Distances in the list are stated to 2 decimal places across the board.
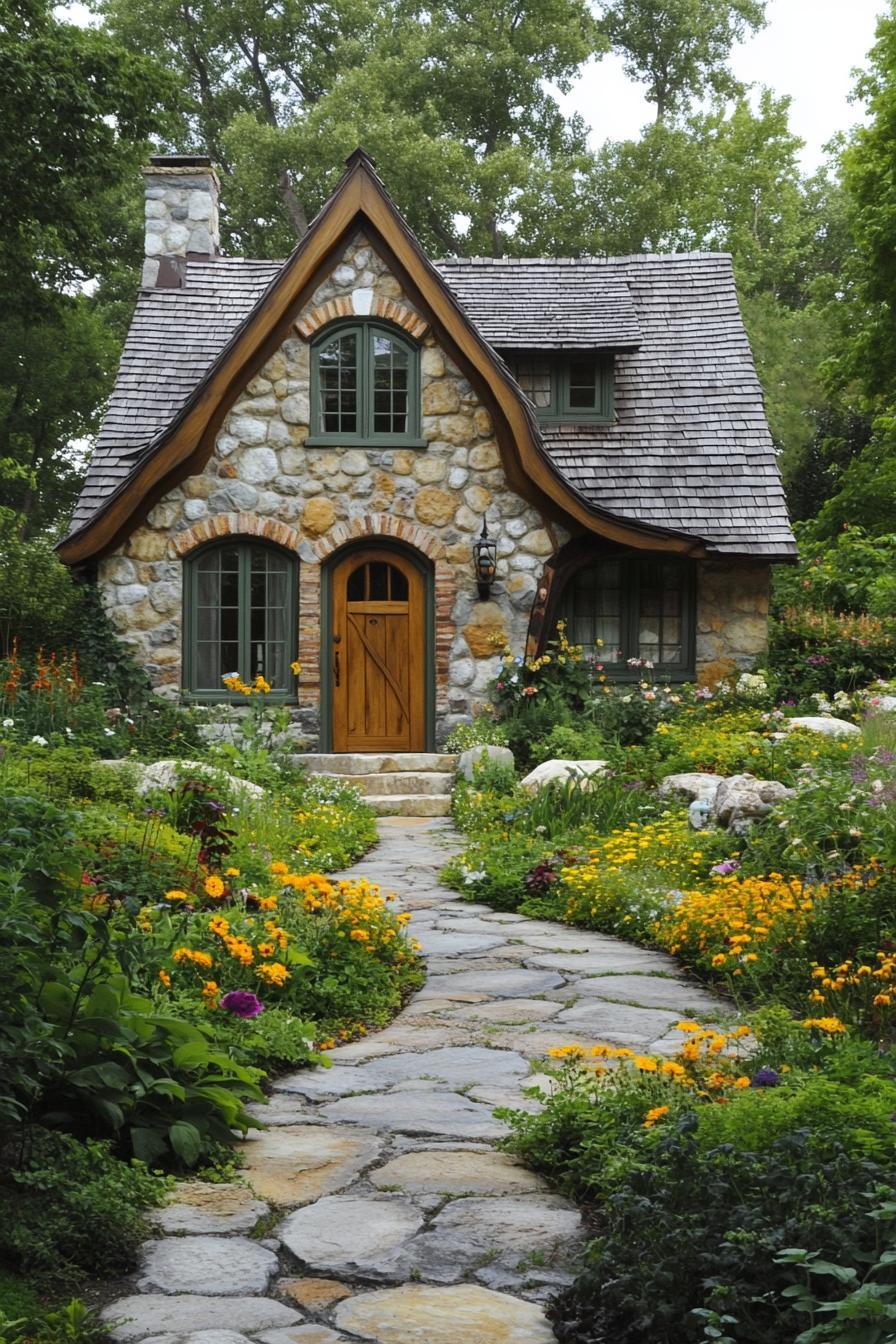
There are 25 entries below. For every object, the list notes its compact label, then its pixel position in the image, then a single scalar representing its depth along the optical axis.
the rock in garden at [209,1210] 3.61
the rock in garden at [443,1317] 2.99
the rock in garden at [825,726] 11.20
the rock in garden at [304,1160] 3.89
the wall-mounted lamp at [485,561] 14.80
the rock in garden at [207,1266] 3.24
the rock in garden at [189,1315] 2.99
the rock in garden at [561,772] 10.85
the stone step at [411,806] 13.05
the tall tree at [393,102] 28.34
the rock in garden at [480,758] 13.11
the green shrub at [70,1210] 3.27
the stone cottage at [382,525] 14.70
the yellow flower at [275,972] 5.26
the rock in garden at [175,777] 9.20
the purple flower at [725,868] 7.23
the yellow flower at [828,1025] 4.20
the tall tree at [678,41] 33.06
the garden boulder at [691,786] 9.99
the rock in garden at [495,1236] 3.39
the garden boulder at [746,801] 8.34
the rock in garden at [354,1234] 3.38
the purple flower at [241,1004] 4.91
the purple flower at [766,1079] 3.87
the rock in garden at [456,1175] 3.90
